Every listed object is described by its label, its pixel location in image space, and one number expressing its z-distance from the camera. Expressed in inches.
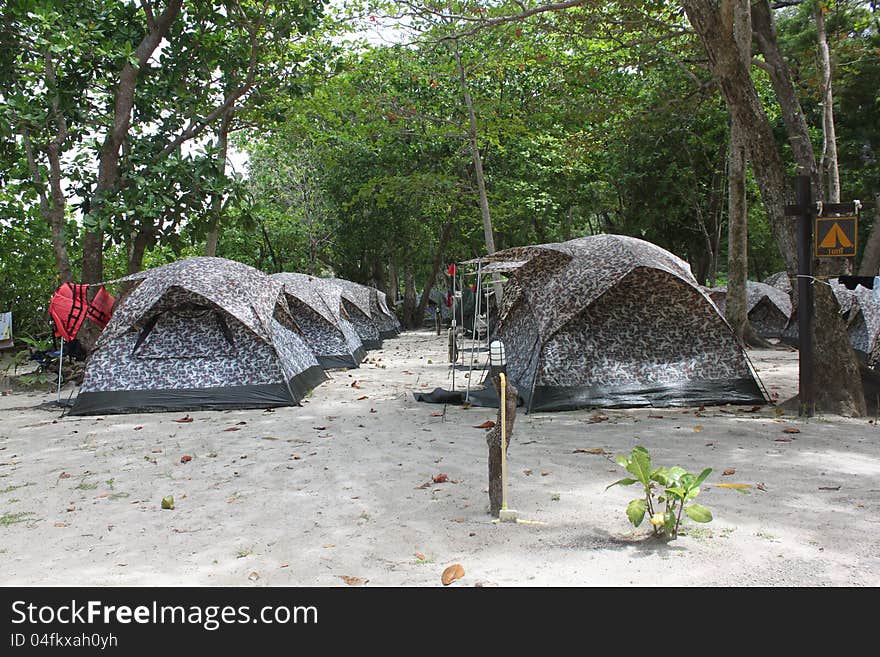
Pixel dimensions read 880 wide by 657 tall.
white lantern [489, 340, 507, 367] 399.8
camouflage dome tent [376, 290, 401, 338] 979.9
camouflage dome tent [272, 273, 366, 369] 583.5
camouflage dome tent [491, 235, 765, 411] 340.5
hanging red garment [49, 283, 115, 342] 386.6
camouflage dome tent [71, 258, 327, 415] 368.5
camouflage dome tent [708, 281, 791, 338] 785.6
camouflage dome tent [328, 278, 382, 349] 776.4
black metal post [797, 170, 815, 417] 293.4
